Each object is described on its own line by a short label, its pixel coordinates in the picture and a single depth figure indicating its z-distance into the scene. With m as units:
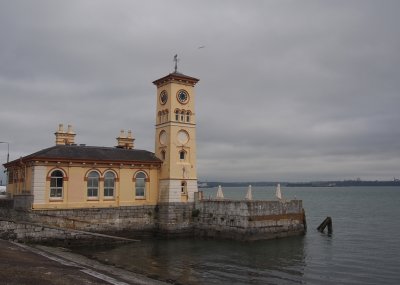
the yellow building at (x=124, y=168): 35.75
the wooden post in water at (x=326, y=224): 46.03
